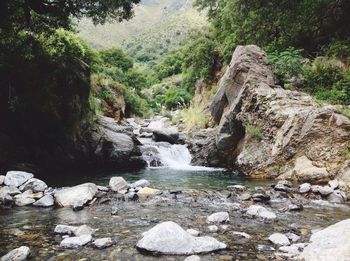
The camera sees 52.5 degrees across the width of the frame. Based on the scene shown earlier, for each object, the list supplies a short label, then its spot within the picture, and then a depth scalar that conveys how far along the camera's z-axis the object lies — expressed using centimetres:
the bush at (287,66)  1519
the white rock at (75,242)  486
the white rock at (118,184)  899
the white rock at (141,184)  940
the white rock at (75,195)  745
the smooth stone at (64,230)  544
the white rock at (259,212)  643
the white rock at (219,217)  613
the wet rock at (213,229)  558
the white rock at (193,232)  533
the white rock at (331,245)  387
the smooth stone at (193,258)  424
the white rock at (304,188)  862
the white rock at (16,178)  873
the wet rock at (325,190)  819
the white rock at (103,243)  484
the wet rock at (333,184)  867
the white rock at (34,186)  863
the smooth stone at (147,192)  852
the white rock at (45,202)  742
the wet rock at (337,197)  786
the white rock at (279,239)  495
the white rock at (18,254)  430
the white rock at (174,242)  461
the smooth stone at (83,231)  532
